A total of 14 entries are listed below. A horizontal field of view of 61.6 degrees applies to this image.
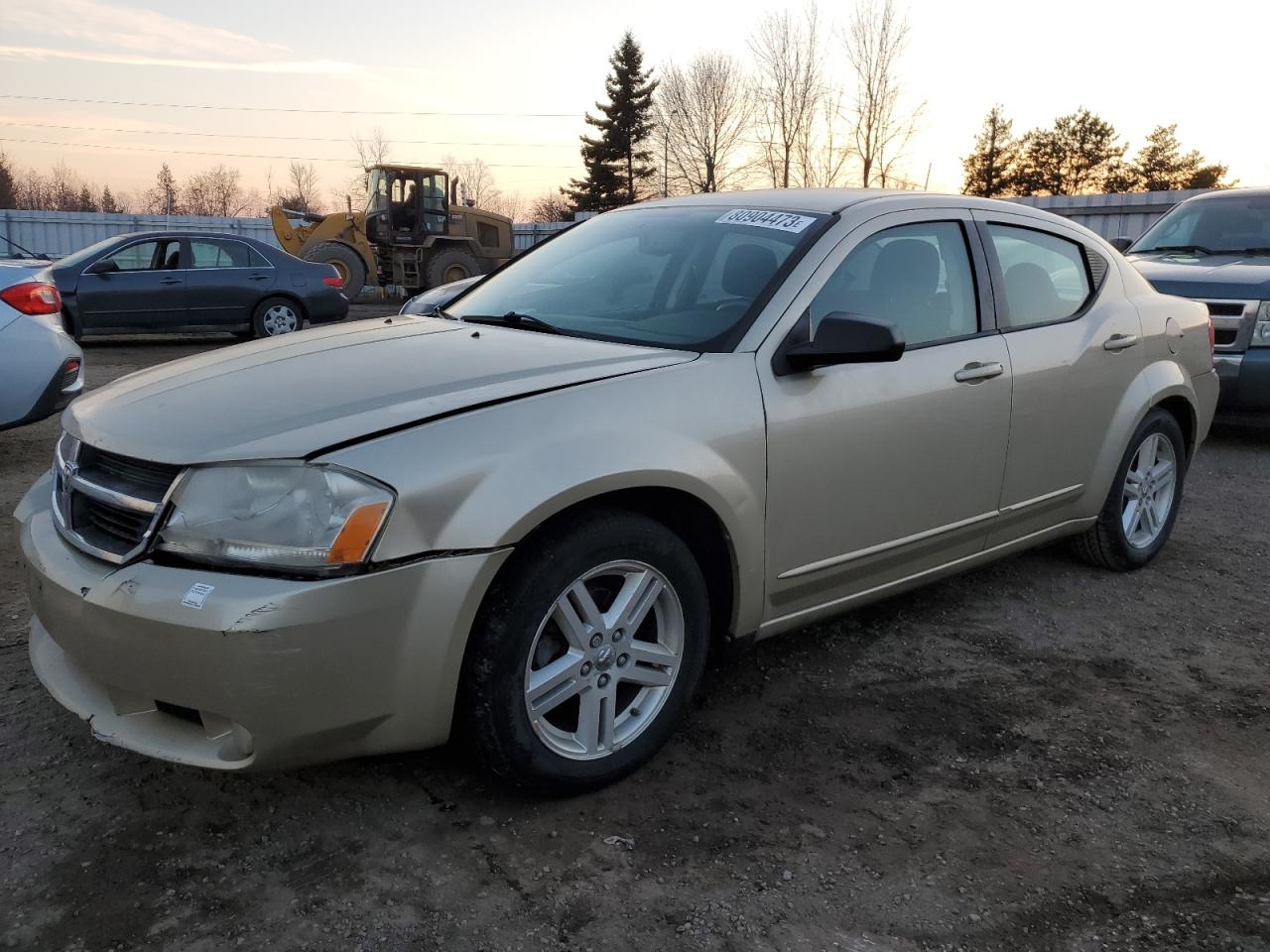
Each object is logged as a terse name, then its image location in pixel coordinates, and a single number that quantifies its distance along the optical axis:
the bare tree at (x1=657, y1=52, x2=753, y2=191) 49.06
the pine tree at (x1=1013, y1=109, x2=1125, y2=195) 48.56
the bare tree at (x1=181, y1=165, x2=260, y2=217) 67.12
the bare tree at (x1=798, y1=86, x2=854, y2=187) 42.66
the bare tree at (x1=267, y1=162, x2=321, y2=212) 65.38
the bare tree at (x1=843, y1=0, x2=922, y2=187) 41.34
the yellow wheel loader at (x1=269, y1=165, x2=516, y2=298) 20.58
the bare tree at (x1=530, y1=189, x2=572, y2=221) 52.75
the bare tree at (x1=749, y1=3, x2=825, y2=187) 43.28
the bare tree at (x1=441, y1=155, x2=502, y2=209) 65.16
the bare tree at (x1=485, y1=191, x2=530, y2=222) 65.50
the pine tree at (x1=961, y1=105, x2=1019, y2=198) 50.19
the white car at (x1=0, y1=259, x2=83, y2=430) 5.79
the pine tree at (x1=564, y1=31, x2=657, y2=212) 52.34
